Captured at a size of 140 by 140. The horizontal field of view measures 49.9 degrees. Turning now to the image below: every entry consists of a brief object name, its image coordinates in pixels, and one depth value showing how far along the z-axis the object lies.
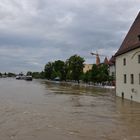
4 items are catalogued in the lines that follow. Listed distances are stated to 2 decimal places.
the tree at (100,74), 35.37
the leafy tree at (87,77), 40.27
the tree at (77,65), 50.30
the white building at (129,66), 15.31
